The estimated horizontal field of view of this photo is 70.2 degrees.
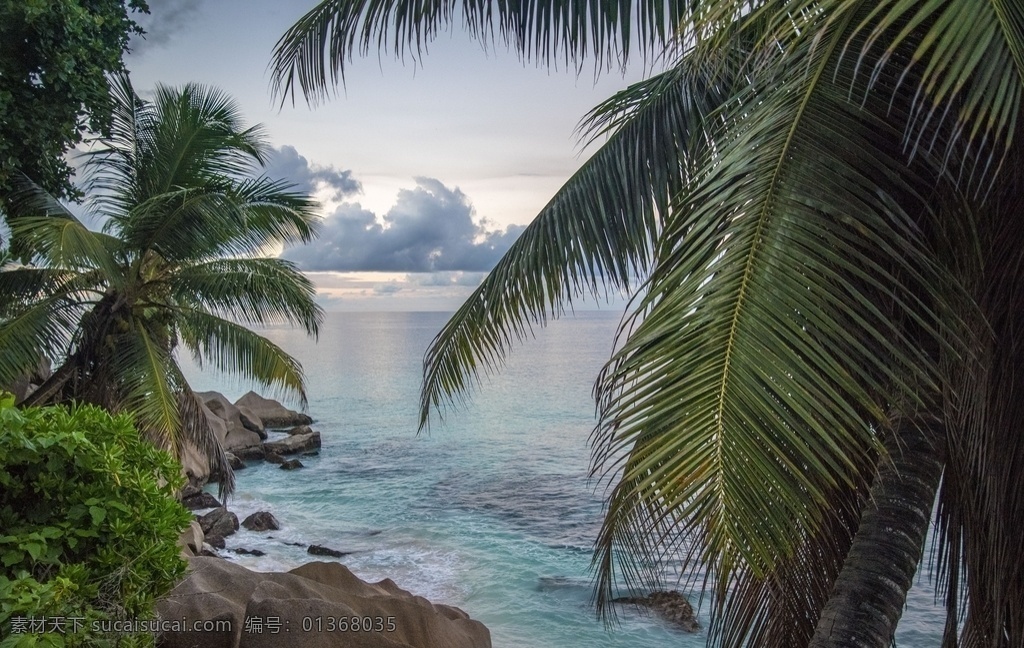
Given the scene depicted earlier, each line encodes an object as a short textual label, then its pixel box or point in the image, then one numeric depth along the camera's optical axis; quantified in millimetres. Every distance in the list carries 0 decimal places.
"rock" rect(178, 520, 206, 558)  10336
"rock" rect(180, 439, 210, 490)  16844
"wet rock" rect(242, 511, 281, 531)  15438
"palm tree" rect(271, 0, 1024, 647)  1837
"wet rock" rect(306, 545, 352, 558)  14289
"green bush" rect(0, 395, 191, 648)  2639
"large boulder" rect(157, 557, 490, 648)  4543
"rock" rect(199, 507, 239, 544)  14359
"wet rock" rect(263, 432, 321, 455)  23859
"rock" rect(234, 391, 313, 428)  27906
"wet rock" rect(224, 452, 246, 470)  20830
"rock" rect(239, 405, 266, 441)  24766
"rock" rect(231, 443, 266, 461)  22641
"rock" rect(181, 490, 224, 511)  16172
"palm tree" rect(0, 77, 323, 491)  8633
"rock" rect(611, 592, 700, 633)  11166
